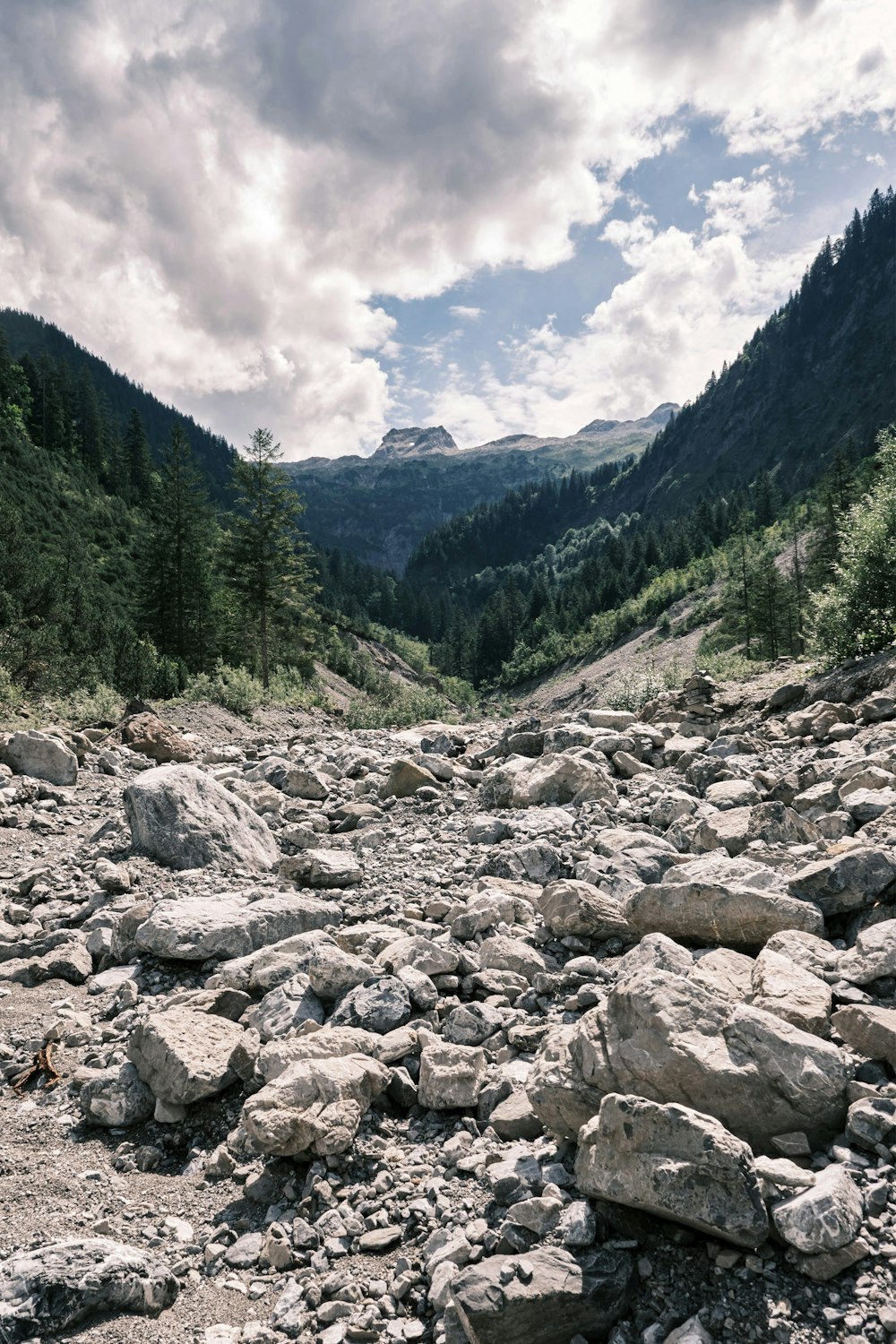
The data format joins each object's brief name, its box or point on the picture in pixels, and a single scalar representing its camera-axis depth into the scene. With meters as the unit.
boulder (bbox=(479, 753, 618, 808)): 10.15
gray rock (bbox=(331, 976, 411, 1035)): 4.62
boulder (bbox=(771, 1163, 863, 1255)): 2.41
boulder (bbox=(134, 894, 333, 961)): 5.84
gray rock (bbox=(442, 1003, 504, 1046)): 4.48
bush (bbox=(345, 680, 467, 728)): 25.11
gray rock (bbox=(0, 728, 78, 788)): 12.20
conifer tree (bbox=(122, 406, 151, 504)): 98.44
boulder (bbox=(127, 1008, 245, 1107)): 4.10
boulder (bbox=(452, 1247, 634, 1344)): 2.46
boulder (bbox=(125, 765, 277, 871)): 8.33
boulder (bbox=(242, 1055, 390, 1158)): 3.49
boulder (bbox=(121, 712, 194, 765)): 15.64
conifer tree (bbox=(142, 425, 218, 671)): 39.91
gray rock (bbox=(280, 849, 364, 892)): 7.76
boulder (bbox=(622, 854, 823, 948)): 4.63
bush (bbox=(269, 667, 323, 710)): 26.91
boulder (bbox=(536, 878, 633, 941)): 5.46
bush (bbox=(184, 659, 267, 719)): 23.20
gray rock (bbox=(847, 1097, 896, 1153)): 2.83
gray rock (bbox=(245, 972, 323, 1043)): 4.78
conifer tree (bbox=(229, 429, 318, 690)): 33.25
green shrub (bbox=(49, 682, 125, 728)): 18.30
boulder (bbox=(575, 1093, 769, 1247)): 2.53
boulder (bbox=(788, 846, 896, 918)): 4.75
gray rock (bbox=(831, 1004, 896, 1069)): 3.21
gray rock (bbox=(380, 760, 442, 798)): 11.92
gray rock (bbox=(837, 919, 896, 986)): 3.82
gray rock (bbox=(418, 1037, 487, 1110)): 3.89
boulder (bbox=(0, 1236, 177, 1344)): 2.64
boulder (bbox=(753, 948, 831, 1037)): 3.45
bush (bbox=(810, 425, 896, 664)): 16.05
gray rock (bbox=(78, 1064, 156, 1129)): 4.11
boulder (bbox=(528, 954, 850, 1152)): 3.01
